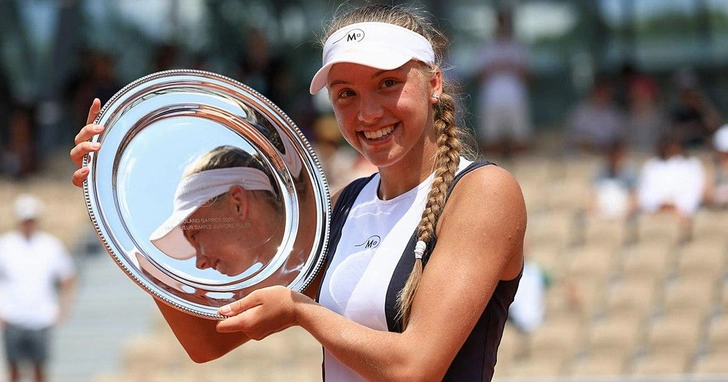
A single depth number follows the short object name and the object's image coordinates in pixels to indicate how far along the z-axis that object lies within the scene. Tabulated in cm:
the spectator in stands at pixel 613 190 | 1758
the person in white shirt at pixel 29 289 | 1560
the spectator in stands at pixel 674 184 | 1673
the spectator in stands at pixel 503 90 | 2072
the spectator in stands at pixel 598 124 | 2117
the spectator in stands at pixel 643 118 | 2219
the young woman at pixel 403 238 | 368
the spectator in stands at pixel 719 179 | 1708
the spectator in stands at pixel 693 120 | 2006
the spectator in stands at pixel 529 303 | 1446
